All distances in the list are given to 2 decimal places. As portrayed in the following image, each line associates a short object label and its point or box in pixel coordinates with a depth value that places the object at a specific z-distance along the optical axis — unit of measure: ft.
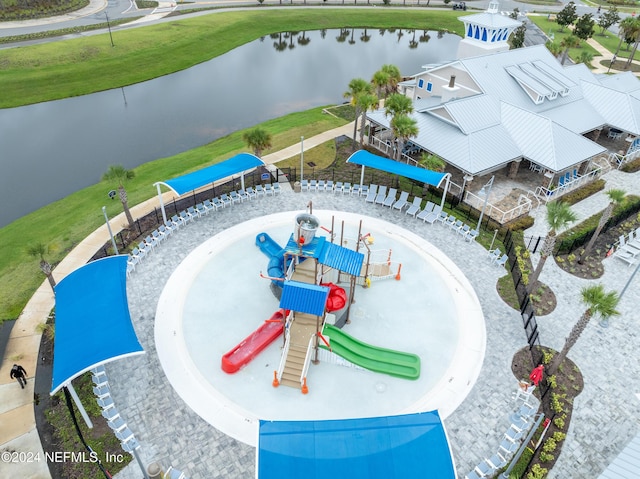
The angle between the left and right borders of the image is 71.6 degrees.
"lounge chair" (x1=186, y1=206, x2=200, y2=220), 99.60
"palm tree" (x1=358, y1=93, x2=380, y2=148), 119.24
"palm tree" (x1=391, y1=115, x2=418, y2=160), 107.34
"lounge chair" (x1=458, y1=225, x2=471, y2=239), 98.72
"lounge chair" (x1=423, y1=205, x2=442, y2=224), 102.53
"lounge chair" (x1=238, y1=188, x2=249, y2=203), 106.93
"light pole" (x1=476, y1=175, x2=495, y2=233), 99.71
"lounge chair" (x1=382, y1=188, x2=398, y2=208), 106.83
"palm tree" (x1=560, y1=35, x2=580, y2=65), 196.03
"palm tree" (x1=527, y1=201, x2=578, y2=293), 75.66
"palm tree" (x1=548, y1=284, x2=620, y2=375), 61.00
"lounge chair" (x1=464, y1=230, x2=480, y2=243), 97.92
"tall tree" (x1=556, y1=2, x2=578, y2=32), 260.21
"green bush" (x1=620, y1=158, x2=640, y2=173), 131.95
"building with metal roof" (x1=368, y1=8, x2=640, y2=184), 115.75
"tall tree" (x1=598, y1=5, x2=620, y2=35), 257.36
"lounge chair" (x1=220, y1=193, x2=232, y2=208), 104.37
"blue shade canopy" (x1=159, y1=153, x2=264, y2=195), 93.81
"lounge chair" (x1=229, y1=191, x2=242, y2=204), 105.70
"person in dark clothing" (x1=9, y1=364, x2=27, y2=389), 65.21
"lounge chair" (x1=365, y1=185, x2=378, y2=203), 107.55
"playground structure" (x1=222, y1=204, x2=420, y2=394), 67.10
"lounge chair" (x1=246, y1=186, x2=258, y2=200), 108.06
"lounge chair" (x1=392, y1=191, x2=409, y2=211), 106.22
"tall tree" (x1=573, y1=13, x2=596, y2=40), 228.63
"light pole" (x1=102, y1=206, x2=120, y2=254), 87.36
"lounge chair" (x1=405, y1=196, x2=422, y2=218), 104.06
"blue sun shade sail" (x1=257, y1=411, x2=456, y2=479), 47.50
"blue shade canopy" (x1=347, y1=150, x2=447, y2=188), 101.60
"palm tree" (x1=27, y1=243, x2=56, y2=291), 74.02
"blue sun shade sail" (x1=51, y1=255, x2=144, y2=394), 57.52
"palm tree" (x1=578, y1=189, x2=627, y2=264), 88.94
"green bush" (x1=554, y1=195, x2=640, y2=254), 98.27
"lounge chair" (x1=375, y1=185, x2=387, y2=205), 107.55
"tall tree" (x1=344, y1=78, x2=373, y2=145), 122.72
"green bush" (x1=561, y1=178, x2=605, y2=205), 115.65
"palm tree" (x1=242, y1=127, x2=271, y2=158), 110.22
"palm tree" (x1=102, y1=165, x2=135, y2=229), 90.79
